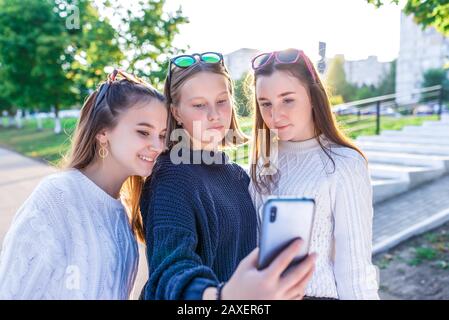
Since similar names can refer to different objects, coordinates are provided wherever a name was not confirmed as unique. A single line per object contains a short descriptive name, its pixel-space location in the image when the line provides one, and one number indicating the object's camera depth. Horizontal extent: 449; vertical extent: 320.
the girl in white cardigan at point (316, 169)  1.47
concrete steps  6.75
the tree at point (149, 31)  7.70
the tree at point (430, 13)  4.29
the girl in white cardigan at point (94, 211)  1.30
